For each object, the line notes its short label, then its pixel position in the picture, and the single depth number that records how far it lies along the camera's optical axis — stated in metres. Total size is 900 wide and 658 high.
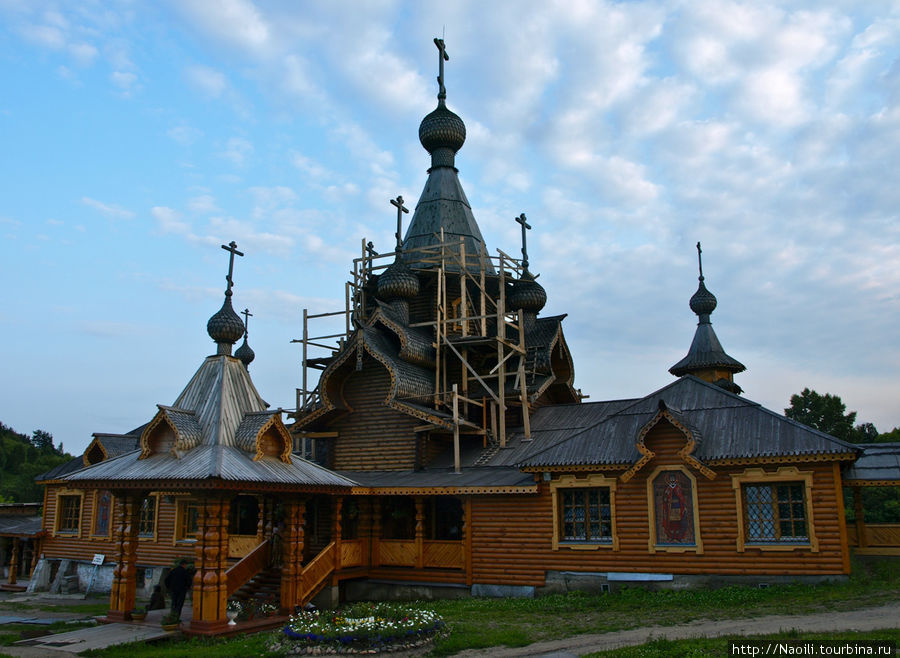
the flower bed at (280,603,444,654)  10.81
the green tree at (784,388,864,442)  36.34
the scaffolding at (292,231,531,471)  20.34
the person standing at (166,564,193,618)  13.98
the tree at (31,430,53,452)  74.69
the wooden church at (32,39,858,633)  14.35
